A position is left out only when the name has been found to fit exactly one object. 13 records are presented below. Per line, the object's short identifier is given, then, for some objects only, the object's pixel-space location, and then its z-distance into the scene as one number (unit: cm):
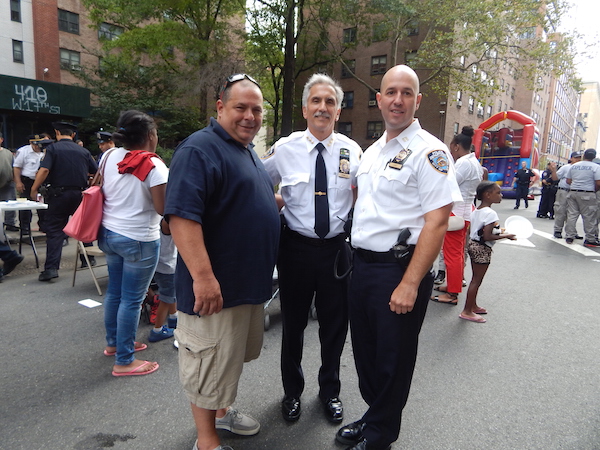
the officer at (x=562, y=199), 931
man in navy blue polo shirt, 174
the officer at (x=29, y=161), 771
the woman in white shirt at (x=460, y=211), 443
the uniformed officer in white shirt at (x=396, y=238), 185
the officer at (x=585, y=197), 854
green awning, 1764
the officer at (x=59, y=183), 514
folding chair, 470
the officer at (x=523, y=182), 1530
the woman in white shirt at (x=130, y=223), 279
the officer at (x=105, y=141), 528
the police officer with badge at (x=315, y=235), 236
